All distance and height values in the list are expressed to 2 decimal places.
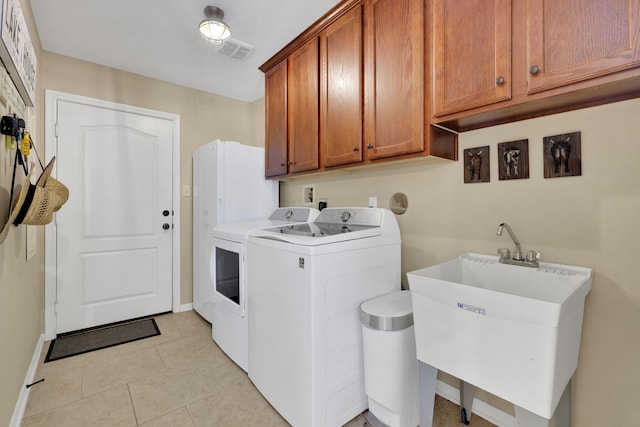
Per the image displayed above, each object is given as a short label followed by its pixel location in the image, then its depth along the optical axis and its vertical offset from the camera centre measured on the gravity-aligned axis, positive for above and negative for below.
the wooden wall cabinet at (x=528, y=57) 0.97 +0.62
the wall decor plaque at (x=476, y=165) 1.54 +0.27
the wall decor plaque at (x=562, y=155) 1.25 +0.27
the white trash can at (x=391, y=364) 1.33 -0.72
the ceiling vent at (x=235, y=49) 2.32 +1.42
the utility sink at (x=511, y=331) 0.88 -0.41
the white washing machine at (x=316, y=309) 1.38 -0.49
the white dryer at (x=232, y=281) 1.87 -0.47
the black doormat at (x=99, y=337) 2.26 -1.06
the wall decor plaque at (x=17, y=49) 1.15 +0.80
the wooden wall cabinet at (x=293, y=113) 2.15 +0.85
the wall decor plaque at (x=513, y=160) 1.39 +0.27
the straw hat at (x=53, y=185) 1.56 +0.18
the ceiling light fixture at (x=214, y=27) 1.93 +1.32
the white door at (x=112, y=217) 2.55 -0.01
